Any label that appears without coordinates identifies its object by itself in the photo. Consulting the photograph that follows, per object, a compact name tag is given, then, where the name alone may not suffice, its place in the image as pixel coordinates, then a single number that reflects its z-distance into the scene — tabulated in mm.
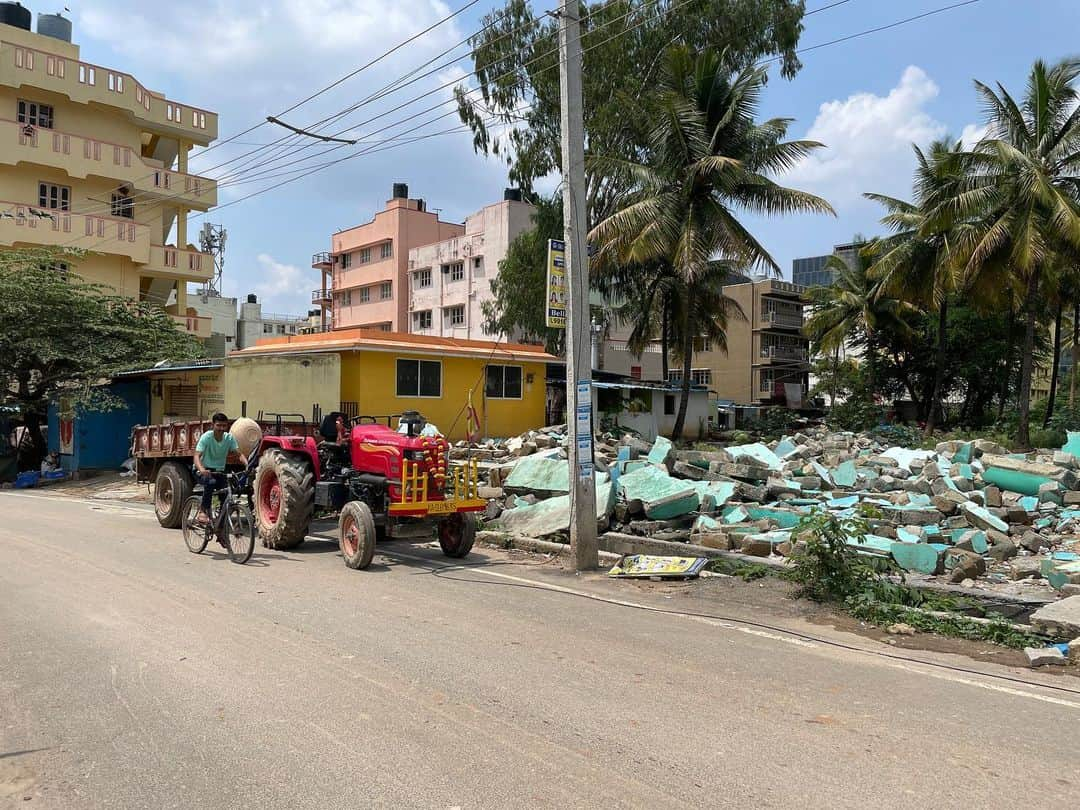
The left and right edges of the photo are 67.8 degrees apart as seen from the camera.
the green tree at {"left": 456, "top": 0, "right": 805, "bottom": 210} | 28266
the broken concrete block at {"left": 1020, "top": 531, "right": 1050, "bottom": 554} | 11086
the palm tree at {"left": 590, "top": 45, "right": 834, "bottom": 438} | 25062
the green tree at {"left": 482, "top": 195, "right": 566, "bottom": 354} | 30719
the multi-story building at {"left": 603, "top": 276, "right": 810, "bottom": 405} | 56000
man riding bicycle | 10672
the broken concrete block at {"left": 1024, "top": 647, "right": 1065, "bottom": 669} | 6215
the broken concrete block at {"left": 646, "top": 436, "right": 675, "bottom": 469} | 14599
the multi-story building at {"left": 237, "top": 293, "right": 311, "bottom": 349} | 59094
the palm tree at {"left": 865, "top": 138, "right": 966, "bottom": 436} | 27595
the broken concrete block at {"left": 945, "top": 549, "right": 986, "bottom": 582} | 9157
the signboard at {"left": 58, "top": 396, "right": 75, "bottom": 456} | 25438
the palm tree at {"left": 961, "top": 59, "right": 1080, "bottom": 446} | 22625
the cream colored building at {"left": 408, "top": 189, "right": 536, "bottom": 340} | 46000
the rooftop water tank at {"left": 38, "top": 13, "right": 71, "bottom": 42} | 36625
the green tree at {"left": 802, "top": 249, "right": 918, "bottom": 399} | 40594
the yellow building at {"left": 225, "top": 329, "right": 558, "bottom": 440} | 19938
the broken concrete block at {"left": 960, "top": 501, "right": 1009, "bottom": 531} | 11648
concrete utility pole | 10228
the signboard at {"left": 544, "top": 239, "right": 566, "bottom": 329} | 10547
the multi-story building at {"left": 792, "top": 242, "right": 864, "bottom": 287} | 79344
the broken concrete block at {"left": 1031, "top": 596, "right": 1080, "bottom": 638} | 6703
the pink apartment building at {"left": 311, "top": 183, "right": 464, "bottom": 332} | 53219
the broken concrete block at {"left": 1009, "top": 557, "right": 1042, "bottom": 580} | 9734
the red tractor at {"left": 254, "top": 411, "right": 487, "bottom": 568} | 9826
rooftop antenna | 57906
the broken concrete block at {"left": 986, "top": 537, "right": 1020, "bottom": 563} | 10516
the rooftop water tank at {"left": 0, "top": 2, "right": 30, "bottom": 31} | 36000
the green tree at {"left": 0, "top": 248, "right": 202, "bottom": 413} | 24484
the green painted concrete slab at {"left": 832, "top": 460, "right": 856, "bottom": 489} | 15180
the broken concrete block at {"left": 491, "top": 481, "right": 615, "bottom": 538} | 11945
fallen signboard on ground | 9414
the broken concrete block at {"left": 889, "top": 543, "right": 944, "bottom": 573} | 9422
